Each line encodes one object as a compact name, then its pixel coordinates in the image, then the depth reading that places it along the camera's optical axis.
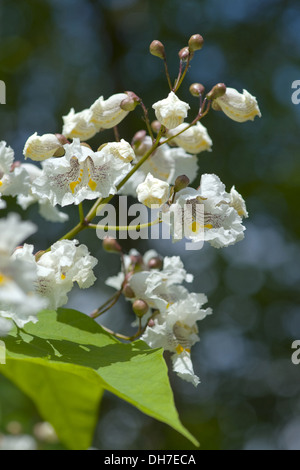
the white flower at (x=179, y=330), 0.53
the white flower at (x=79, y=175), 0.51
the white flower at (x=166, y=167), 0.56
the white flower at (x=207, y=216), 0.51
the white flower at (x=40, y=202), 0.56
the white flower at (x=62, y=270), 0.50
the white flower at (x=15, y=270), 0.42
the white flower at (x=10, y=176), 0.53
